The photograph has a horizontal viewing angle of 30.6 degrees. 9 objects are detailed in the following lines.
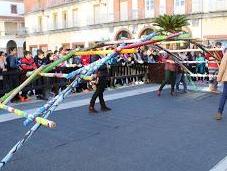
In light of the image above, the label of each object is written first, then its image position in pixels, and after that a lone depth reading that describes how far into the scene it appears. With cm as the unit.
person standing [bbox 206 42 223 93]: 1360
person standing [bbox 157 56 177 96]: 1320
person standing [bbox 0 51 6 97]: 1187
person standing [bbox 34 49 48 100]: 1279
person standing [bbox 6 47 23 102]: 1213
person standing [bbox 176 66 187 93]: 1364
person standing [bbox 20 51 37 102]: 1282
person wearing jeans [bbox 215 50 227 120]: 893
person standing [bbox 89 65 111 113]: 1010
